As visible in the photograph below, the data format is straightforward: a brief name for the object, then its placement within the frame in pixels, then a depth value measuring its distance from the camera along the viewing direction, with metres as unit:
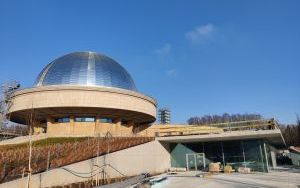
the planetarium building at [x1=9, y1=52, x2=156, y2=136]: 38.50
